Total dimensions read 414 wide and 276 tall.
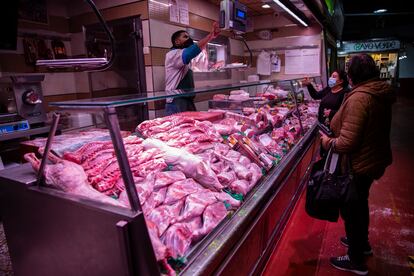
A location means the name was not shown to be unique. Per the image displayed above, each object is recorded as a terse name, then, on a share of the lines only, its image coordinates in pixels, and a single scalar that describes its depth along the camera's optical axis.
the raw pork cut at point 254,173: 2.19
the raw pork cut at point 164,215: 1.48
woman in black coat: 4.93
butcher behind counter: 3.84
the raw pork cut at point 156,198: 1.65
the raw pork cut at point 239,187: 2.02
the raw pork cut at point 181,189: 1.72
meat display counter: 1.14
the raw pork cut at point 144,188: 1.50
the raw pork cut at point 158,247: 1.21
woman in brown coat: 2.48
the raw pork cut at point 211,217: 1.51
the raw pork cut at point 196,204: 1.63
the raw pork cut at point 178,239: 1.35
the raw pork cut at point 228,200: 1.84
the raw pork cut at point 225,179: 2.07
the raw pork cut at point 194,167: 1.95
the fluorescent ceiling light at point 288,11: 4.44
